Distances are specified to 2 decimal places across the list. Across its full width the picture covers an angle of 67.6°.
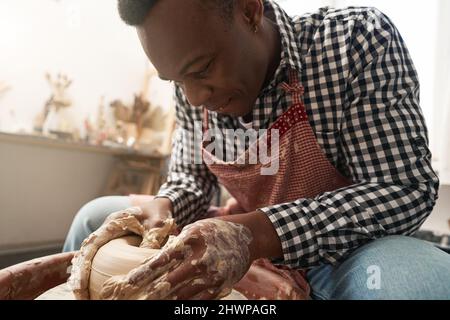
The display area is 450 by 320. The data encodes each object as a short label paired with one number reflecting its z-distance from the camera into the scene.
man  0.52
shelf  1.83
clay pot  0.53
